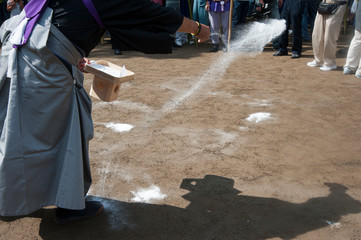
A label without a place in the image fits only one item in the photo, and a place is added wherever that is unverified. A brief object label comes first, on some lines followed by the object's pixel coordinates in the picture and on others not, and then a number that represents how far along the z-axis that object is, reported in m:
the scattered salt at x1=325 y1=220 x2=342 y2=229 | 2.58
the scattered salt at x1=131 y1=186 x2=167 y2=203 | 2.97
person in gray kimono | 2.24
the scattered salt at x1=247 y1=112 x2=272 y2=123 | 4.42
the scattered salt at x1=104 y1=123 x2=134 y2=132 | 4.24
